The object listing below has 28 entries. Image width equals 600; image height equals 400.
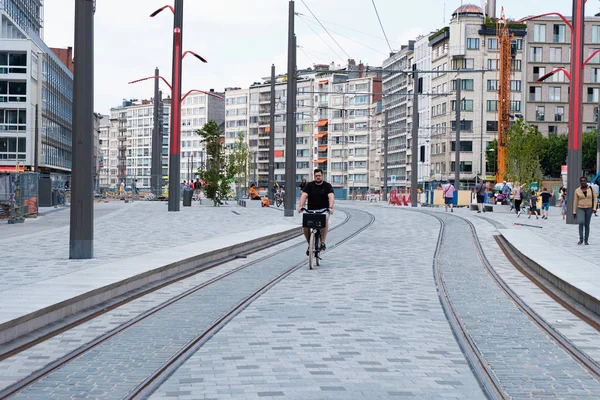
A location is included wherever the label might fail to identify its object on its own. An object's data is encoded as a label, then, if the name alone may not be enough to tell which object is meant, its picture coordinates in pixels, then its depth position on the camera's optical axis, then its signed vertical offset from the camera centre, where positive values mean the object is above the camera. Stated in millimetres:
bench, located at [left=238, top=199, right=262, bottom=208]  57903 -1646
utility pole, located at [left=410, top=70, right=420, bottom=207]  66500 +1109
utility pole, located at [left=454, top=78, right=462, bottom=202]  65938 +3706
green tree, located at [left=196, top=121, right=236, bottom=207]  54062 +212
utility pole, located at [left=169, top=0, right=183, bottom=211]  40656 +2398
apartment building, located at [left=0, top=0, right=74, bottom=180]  80938 +6360
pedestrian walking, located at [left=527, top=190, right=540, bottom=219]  43062 -1026
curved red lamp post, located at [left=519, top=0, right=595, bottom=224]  34500 +2778
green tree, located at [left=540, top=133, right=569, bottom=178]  109000 +3176
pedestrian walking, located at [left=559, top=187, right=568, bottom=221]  42072 -927
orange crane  79956 +6410
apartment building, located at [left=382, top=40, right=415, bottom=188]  142875 +8890
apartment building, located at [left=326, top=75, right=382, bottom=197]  161875 +6876
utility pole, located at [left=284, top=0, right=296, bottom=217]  39875 +1858
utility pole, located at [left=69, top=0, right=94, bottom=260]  16656 +1107
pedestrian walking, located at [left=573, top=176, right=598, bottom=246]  23762 -568
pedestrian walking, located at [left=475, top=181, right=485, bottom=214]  50969 -823
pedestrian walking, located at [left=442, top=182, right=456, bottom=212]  54562 -807
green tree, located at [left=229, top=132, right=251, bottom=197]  118650 +2394
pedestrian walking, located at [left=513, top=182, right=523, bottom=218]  46659 -723
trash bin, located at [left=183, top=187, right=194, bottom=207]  53875 -1229
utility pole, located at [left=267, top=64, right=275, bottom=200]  53906 +1758
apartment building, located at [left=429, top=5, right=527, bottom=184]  119562 +10759
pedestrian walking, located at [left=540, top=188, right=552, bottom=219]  43812 -824
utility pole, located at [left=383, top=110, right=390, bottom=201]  101188 -456
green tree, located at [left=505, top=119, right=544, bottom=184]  80938 +2062
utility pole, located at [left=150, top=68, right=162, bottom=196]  58062 +1572
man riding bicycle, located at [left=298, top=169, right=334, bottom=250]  18094 -368
